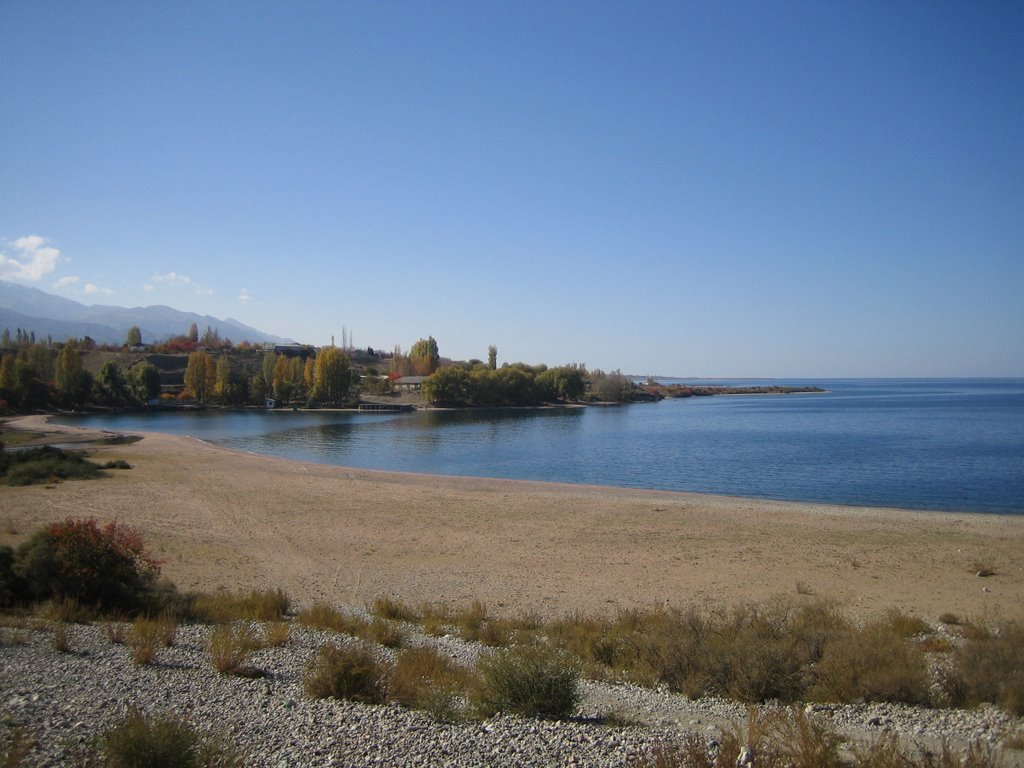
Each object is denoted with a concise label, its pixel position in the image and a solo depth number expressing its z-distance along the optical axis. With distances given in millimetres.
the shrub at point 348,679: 6953
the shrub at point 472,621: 10602
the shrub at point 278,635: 9281
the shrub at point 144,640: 7867
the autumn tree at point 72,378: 91438
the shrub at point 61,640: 8016
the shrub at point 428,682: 6532
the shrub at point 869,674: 7355
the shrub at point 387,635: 9812
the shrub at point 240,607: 10883
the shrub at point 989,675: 6945
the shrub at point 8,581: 10227
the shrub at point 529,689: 6691
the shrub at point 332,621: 10546
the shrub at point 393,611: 11875
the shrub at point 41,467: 27219
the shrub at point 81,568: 10688
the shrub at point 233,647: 7809
